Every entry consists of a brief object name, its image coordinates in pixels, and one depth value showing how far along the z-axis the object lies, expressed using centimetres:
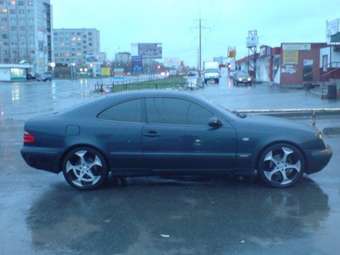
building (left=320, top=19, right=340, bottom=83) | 3846
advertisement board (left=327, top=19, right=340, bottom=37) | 3913
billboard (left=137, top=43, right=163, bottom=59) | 8050
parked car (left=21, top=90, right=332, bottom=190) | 700
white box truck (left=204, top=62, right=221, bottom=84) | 6438
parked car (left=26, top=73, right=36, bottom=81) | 10572
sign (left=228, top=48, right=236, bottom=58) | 9312
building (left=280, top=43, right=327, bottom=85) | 4756
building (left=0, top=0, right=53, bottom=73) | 14662
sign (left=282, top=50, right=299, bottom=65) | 4812
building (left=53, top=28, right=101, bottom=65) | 18975
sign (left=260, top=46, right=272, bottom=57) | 5828
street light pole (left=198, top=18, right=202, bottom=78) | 6372
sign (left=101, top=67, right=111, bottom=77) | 11269
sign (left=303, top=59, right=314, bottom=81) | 4756
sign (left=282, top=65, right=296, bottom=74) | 4888
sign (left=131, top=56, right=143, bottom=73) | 5938
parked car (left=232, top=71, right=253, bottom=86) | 5519
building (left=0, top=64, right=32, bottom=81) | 10001
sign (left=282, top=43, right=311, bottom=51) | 4816
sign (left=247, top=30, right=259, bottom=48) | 7469
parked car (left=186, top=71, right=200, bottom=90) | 4599
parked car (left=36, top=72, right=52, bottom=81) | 9844
